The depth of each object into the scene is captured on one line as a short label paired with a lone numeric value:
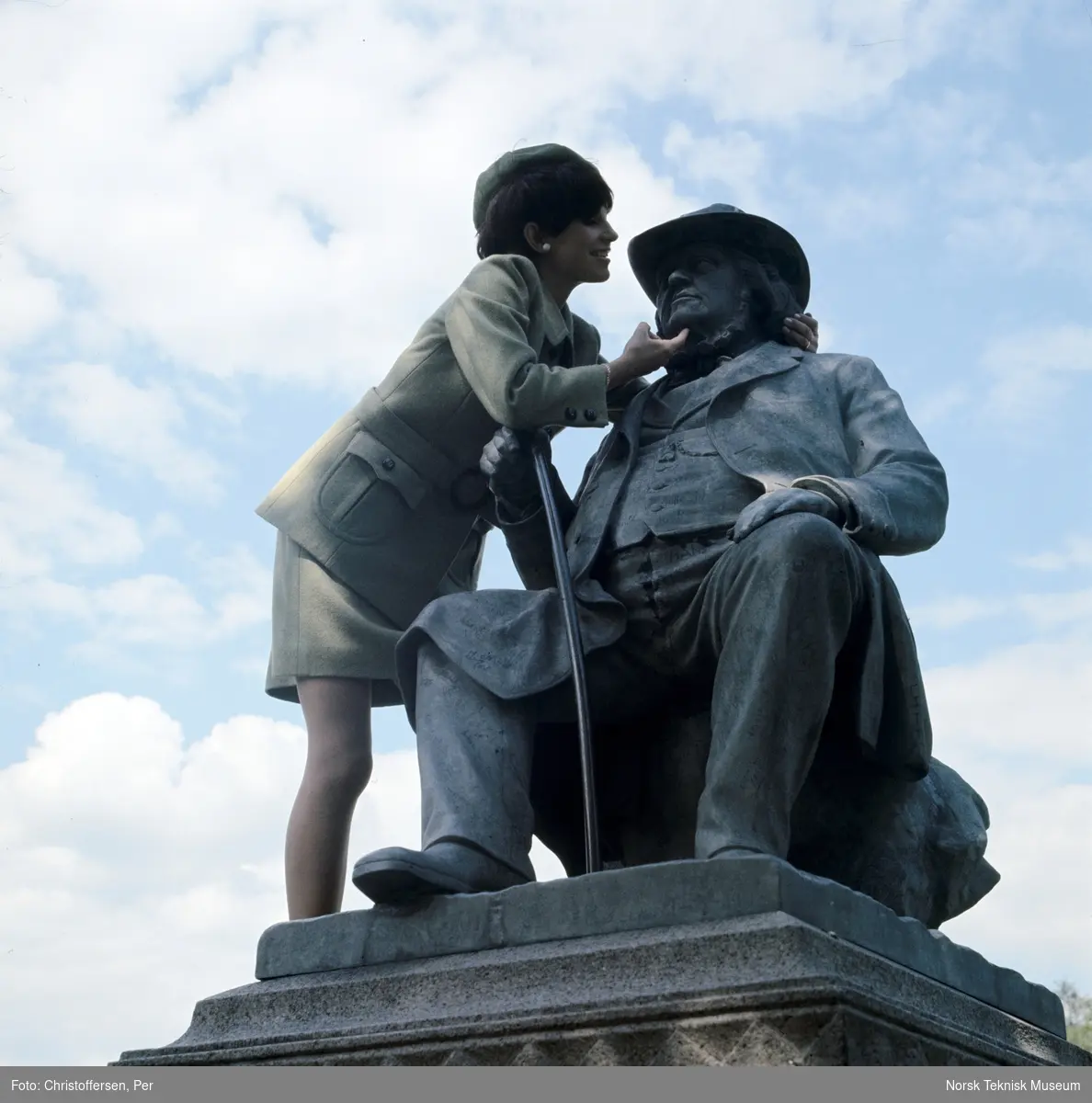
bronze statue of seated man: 3.72
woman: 4.69
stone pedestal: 3.06
